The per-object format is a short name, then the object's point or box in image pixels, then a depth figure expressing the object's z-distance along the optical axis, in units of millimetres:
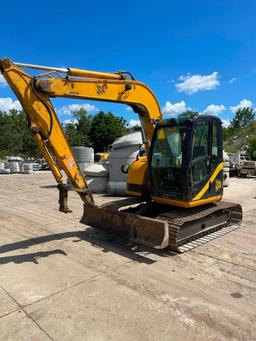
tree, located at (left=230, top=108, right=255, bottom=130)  96500
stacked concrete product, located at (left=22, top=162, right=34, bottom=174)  26984
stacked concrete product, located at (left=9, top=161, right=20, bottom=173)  27797
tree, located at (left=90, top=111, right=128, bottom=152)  50844
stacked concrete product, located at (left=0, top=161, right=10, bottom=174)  27328
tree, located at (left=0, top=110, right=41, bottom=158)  43812
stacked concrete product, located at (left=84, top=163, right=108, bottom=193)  12719
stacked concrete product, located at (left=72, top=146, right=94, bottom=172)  17453
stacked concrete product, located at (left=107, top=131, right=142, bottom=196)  11929
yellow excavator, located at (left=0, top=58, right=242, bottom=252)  5074
